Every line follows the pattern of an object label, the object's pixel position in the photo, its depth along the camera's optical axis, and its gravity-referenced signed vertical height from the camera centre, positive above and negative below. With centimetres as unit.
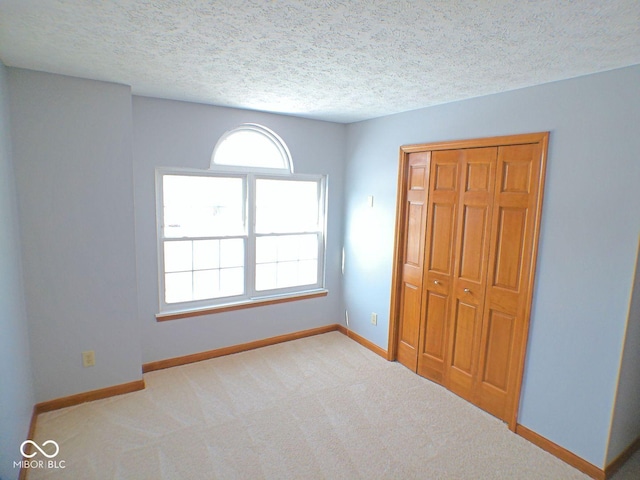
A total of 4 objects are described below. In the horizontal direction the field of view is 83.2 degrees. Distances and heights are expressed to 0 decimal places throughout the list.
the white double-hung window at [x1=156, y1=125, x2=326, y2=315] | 324 -28
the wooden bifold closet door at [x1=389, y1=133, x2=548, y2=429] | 247 -43
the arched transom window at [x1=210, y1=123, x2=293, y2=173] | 337 +49
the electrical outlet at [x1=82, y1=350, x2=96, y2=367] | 267 -122
